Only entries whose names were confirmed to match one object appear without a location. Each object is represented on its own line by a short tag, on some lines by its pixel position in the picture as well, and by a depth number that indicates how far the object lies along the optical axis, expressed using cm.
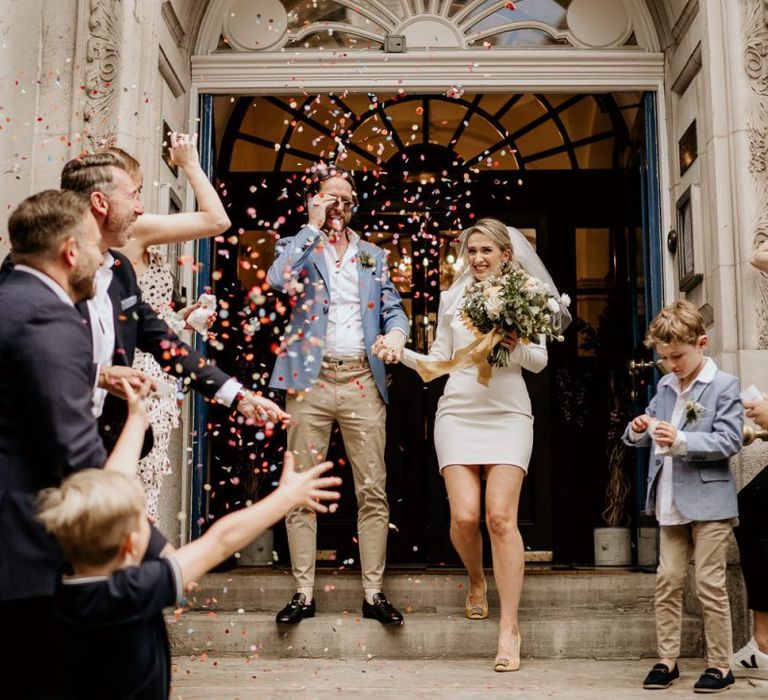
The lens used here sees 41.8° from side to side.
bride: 519
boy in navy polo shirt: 232
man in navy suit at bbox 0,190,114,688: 246
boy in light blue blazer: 469
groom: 550
